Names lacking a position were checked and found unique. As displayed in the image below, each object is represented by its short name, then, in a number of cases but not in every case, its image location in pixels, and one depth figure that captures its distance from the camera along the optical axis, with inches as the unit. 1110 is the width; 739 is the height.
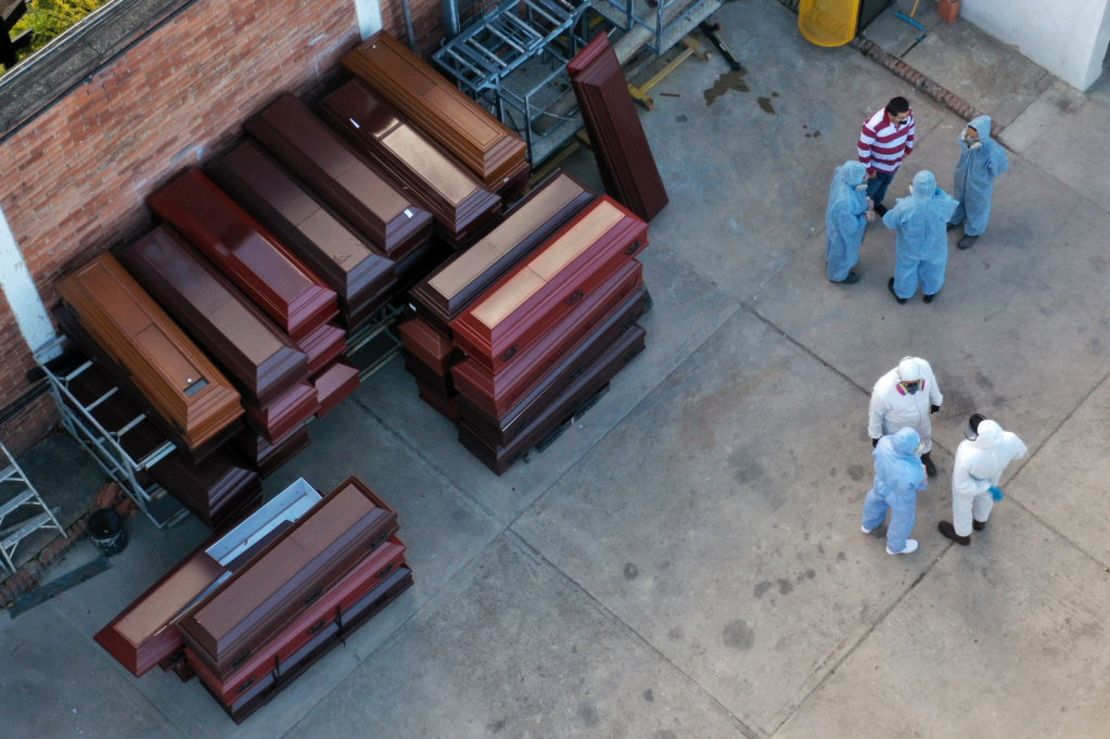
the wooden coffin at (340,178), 526.3
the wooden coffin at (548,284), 512.1
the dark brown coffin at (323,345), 518.0
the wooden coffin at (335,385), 530.3
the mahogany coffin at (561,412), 545.6
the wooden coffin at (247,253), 509.0
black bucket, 533.6
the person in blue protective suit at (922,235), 550.3
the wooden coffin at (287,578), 478.0
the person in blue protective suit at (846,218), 558.3
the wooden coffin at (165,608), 484.1
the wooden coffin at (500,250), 519.5
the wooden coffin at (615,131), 570.9
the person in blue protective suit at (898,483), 501.7
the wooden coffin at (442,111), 540.4
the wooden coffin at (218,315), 502.9
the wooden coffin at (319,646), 505.7
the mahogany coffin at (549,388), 537.0
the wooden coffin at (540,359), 523.8
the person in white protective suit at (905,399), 514.0
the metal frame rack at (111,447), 515.2
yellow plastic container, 628.4
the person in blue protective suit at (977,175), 565.6
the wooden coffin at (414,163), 533.3
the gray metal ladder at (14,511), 524.7
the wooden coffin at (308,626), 490.0
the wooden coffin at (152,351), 498.3
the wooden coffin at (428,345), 527.8
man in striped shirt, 570.6
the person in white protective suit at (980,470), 502.3
